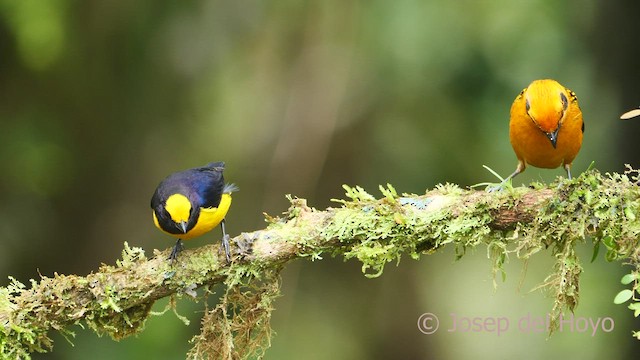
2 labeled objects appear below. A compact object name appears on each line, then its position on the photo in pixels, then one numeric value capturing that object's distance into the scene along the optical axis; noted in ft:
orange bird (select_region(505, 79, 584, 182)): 25.45
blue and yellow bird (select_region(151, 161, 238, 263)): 25.61
